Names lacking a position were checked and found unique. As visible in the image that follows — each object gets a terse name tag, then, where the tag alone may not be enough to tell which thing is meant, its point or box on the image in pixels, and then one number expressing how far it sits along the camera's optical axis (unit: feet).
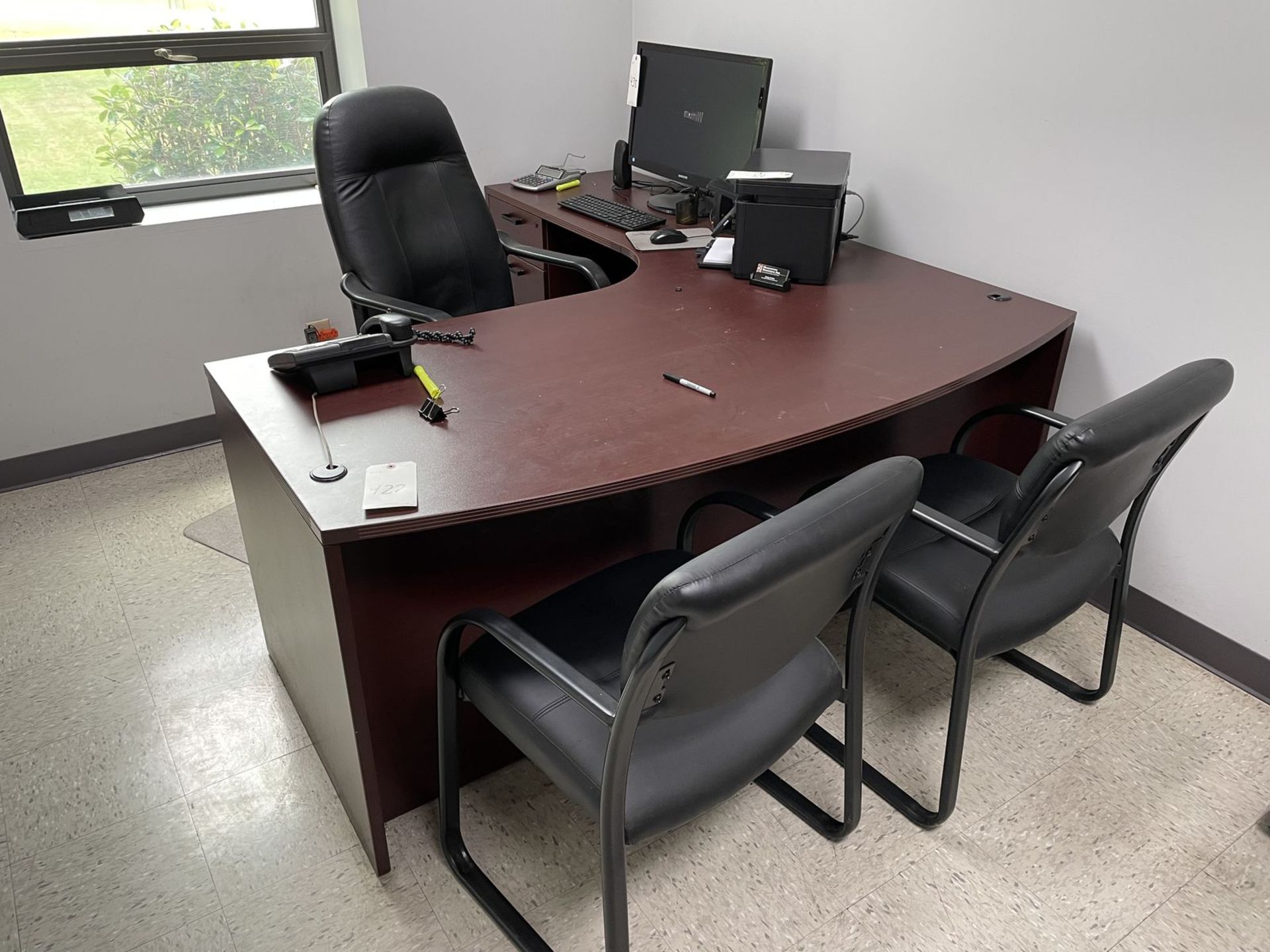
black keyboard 9.45
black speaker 10.62
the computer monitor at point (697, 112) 9.05
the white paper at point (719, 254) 8.23
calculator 11.00
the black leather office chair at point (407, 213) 8.00
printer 7.51
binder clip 5.46
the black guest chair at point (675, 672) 3.53
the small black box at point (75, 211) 9.18
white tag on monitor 10.12
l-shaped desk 4.99
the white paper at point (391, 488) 4.54
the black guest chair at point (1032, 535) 4.65
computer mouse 8.90
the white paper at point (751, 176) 7.59
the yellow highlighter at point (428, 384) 5.69
